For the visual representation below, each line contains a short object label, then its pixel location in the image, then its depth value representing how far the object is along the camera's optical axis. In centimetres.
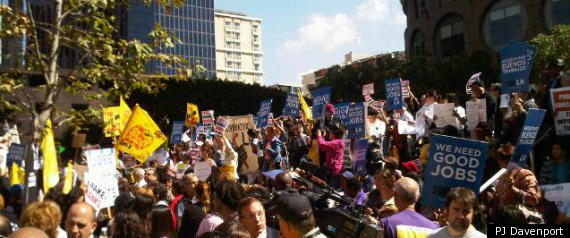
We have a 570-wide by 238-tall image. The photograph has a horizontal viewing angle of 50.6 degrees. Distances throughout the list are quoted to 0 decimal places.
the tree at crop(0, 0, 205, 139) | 873
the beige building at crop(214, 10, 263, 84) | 15900
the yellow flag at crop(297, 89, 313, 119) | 1725
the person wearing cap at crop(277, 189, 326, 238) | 400
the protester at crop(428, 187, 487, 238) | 421
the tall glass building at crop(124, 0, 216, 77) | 12075
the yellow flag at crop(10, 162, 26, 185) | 1087
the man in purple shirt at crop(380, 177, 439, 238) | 453
